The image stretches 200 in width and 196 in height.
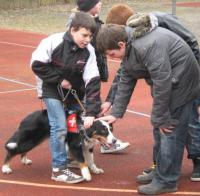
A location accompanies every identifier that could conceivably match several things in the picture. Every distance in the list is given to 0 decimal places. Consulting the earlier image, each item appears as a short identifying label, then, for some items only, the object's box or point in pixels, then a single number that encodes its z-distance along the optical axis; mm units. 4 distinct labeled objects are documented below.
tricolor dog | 9276
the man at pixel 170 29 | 8839
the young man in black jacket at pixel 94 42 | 10695
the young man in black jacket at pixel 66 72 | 9156
